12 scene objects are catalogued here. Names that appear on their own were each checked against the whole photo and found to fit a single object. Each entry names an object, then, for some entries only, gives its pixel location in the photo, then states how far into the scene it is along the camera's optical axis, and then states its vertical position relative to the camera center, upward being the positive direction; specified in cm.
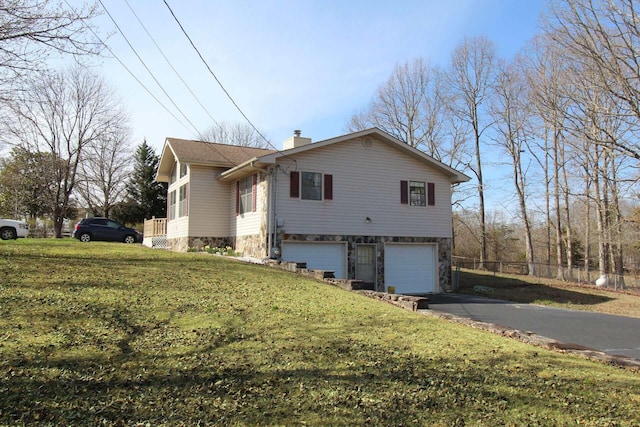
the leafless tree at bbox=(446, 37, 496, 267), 3409 +897
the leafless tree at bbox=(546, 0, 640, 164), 1669 +710
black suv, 2419 +102
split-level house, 1686 +167
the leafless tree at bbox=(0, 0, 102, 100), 1069 +508
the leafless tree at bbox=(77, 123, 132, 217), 3950 +579
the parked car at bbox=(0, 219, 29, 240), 2030 +96
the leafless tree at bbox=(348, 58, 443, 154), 3534 +951
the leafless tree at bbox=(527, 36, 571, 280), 2072 +679
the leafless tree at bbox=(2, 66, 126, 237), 3281 +722
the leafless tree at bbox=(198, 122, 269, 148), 4491 +1036
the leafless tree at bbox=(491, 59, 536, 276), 3228 +800
